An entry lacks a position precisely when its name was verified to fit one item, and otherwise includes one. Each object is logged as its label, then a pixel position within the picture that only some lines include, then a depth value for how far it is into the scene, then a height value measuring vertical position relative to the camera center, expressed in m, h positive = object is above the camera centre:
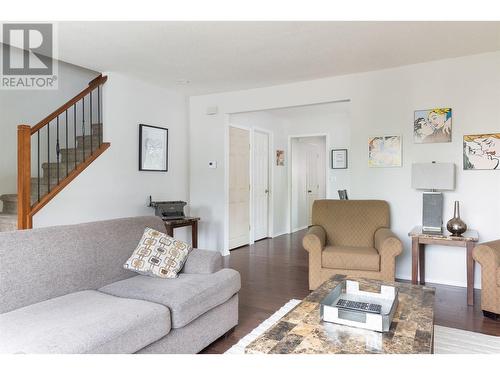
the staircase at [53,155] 3.21 +0.35
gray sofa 1.56 -0.64
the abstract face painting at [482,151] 3.45 +0.34
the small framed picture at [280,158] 6.78 +0.52
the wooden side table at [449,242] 3.09 -0.54
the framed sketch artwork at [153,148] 4.52 +0.49
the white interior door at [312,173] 8.05 +0.27
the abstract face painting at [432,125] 3.69 +0.64
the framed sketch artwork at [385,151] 3.94 +0.39
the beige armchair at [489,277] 2.75 -0.74
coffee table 1.44 -0.67
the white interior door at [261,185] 6.23 -0.01
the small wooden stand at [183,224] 4.25 -0.49
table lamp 3.43 +0.00
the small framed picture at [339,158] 6.60 +0.50
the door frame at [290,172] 6.86 +0.26
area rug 2.24 -1.06
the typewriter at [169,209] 4.36 -0.31
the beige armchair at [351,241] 3.20 -0.57
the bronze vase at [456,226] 3.34 -0.40
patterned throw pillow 2.43 -0.51
